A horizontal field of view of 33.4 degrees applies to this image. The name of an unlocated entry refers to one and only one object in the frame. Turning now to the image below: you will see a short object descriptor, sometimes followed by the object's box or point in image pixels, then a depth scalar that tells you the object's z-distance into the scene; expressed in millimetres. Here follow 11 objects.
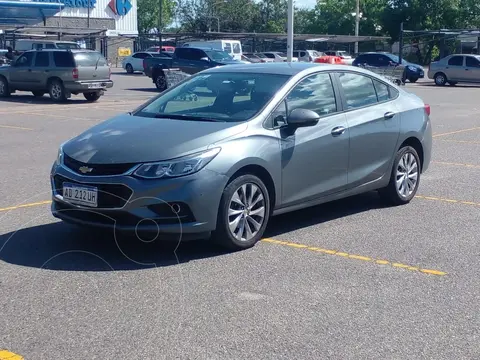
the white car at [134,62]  50831
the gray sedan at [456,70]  40969
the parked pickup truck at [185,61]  32750
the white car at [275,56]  52581
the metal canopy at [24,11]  53719
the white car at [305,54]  51875
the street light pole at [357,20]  68250
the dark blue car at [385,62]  43500
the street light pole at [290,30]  30641
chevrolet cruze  6562
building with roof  50719
